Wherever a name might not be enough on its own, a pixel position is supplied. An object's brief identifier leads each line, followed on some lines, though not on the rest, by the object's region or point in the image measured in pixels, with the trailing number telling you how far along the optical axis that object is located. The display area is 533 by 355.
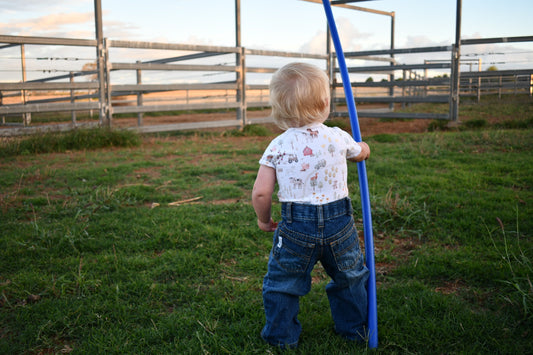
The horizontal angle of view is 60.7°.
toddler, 1.67
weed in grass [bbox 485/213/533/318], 1.97
